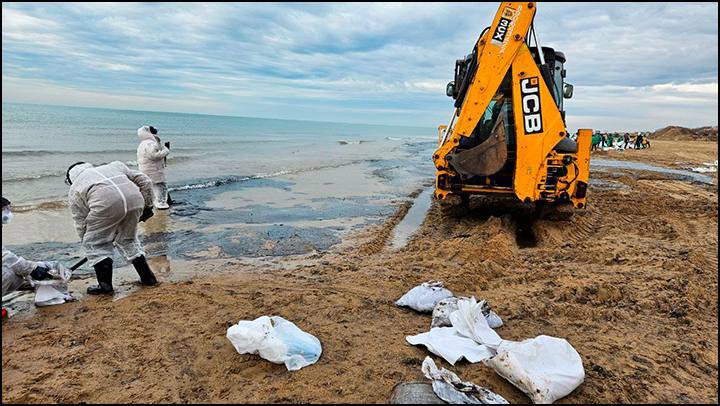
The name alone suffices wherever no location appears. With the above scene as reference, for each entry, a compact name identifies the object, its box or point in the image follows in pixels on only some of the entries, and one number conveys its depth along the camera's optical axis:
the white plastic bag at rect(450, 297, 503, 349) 3.05
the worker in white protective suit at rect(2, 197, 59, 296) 3.71
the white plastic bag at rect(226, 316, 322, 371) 2.77
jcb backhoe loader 5.97
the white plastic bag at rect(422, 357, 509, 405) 2.29
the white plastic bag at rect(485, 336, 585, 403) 2.40
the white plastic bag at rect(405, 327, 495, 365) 2.83
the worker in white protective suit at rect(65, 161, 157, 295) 4.07
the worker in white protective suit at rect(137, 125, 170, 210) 8.55
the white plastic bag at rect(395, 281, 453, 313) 3.72
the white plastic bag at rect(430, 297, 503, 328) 3.36
